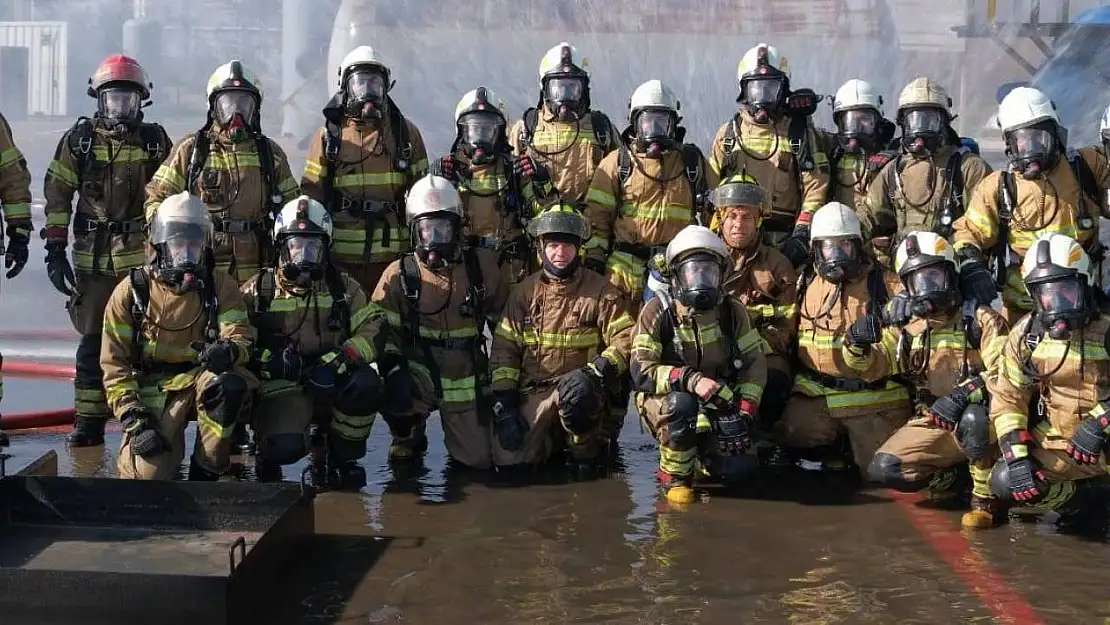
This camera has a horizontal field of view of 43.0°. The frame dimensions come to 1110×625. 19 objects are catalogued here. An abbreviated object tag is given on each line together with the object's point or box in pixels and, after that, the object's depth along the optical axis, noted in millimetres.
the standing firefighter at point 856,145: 8172
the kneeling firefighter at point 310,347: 6758
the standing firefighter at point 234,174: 7668
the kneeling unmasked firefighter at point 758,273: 7316
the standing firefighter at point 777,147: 8133
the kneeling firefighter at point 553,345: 7062
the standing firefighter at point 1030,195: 7273
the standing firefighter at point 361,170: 7938
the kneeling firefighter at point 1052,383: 5805
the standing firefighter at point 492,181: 7902
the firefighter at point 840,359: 6969
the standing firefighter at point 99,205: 7645
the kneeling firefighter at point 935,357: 6445
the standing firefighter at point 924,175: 7820
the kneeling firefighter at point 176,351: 6484
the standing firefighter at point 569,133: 8156
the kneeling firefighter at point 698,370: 6578
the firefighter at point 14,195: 7645
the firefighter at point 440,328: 7188
